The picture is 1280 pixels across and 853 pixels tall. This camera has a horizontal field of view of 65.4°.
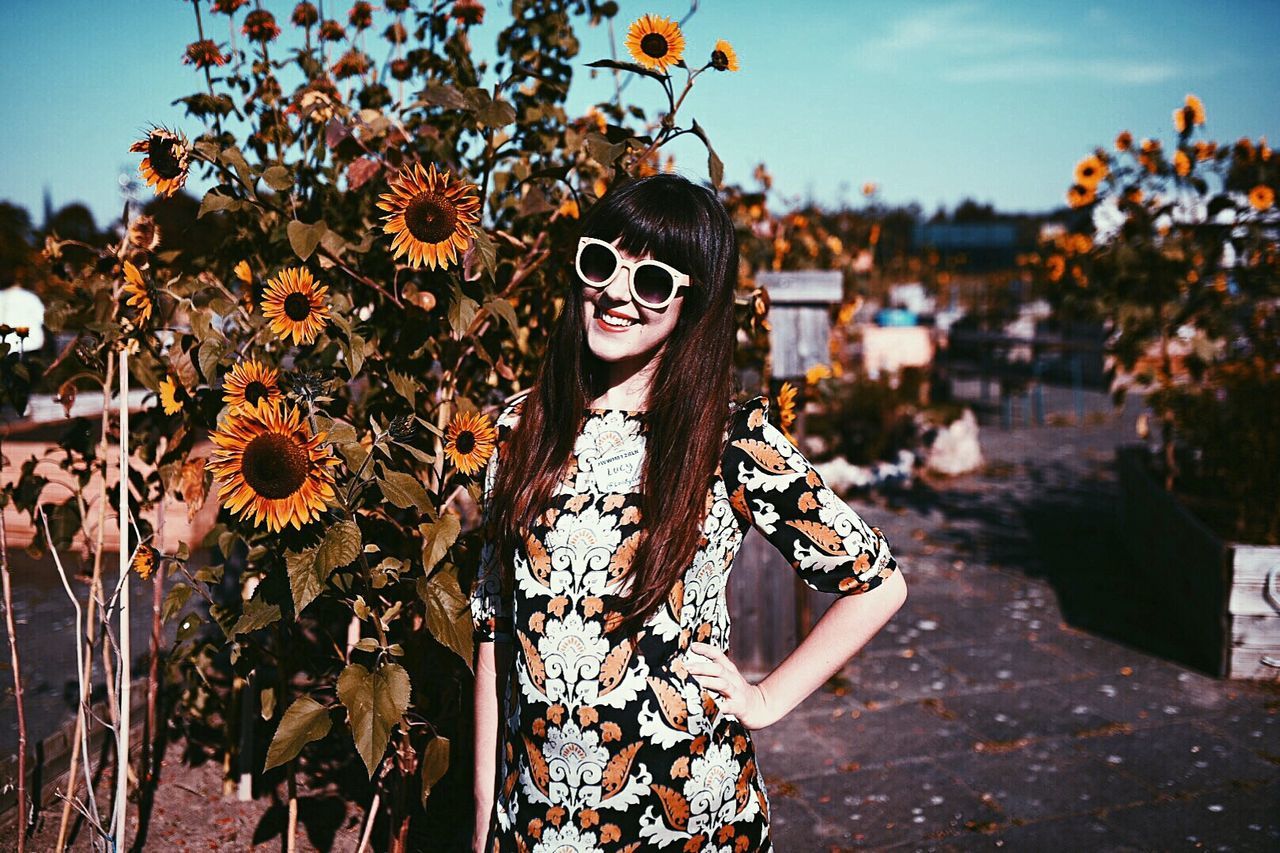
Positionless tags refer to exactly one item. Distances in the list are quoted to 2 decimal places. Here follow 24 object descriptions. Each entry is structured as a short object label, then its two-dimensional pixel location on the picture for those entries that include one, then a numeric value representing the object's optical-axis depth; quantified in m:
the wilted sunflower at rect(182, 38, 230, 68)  2.31
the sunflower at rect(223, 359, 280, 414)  1.63
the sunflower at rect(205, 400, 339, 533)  1.54
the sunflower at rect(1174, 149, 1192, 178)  5.31
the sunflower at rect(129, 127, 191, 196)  1.75
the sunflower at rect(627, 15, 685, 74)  1.99
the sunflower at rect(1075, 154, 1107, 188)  5.60
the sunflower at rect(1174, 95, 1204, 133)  5.45
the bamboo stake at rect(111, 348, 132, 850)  1.75
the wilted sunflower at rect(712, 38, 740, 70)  2.07
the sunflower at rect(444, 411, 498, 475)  1.82
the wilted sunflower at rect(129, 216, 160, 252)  2.13
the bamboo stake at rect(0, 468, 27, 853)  2.06
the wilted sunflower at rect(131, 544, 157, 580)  2.06
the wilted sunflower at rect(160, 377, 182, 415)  2.02
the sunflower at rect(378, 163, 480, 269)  1.70
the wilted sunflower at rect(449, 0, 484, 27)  2.49
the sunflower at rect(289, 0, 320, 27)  2.57
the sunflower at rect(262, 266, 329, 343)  1.76
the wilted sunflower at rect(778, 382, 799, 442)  2.21
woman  1.48
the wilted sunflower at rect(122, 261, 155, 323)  2.00
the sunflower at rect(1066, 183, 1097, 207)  5.62
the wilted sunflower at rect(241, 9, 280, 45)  2.48
